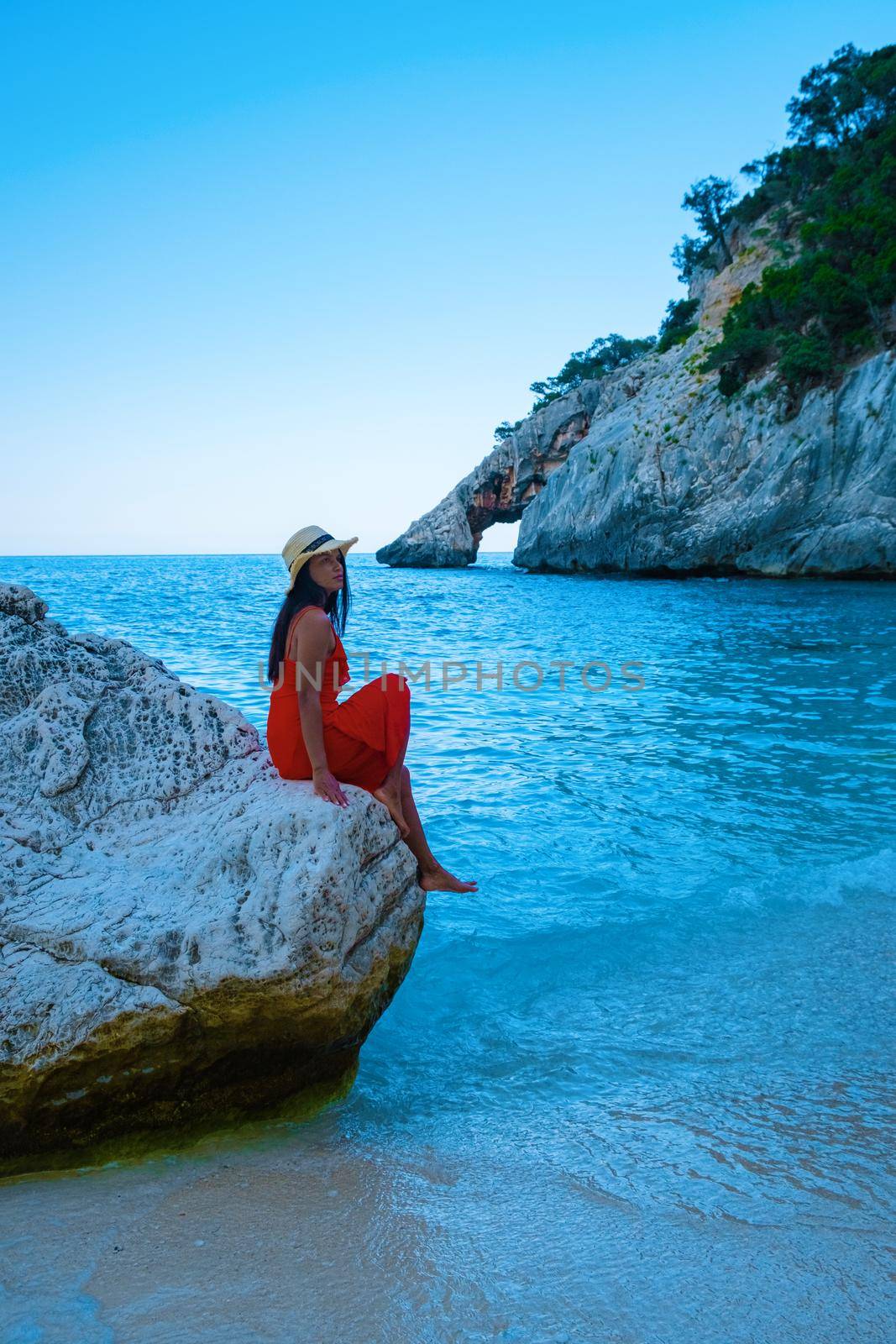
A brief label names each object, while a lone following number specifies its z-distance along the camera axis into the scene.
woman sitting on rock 3.99
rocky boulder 3.23
